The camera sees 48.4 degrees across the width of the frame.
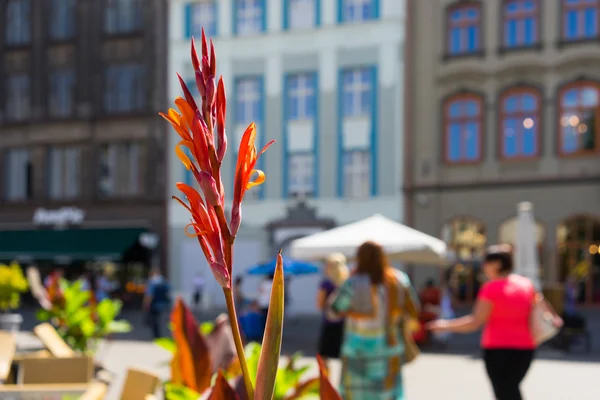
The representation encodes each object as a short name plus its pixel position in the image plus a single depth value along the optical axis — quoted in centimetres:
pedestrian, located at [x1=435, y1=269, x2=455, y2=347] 1336
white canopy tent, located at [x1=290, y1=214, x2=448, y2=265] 938
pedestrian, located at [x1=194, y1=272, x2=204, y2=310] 2131
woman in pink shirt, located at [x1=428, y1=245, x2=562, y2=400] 474
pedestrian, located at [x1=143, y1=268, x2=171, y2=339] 1366
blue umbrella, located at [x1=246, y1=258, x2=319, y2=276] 1409
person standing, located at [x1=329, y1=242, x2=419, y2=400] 452
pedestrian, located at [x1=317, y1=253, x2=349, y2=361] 701
